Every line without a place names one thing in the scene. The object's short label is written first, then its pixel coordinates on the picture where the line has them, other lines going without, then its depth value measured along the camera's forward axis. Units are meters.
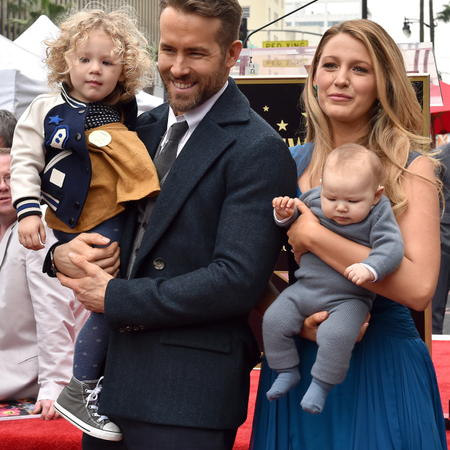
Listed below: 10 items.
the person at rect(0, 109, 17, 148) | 3.99
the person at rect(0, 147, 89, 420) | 3.38
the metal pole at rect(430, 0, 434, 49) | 27.15
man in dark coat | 1.90
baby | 1.91
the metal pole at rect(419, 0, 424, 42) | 24.82
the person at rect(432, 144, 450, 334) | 6.25
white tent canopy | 6.82
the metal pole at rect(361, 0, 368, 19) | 13.47
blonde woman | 2.01
